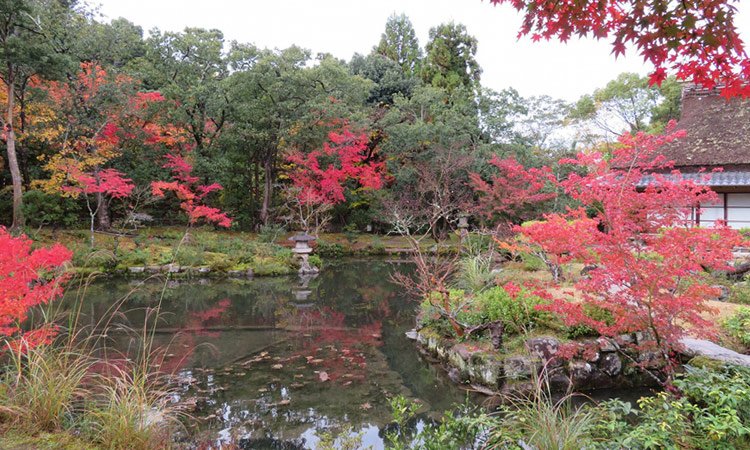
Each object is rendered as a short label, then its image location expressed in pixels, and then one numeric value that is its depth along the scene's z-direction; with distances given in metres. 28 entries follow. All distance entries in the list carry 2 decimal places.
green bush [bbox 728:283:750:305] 6.21
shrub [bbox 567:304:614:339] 4.74
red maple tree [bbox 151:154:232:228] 13.91
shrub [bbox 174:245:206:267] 11.24
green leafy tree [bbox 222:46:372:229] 14.51
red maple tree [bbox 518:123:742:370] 3.58
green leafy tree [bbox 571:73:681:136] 18.11
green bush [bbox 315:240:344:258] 15.50
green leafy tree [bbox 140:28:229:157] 14.97
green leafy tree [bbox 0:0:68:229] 10.12
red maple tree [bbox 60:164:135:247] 11.61
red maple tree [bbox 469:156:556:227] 14.68
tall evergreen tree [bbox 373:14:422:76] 24.34
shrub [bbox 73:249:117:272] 10.34
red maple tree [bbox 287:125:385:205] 15.02
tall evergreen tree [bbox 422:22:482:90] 20.75
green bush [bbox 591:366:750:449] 2.27
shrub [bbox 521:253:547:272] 9.22
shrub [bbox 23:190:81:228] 11.91
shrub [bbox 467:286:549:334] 5.04
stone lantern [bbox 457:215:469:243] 15.80
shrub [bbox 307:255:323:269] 12.73
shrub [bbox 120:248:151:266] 11.02
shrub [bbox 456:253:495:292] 6.88
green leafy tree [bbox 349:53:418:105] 20.34
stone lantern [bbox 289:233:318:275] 12.26
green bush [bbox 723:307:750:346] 4.53
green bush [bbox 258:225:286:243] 14.82
